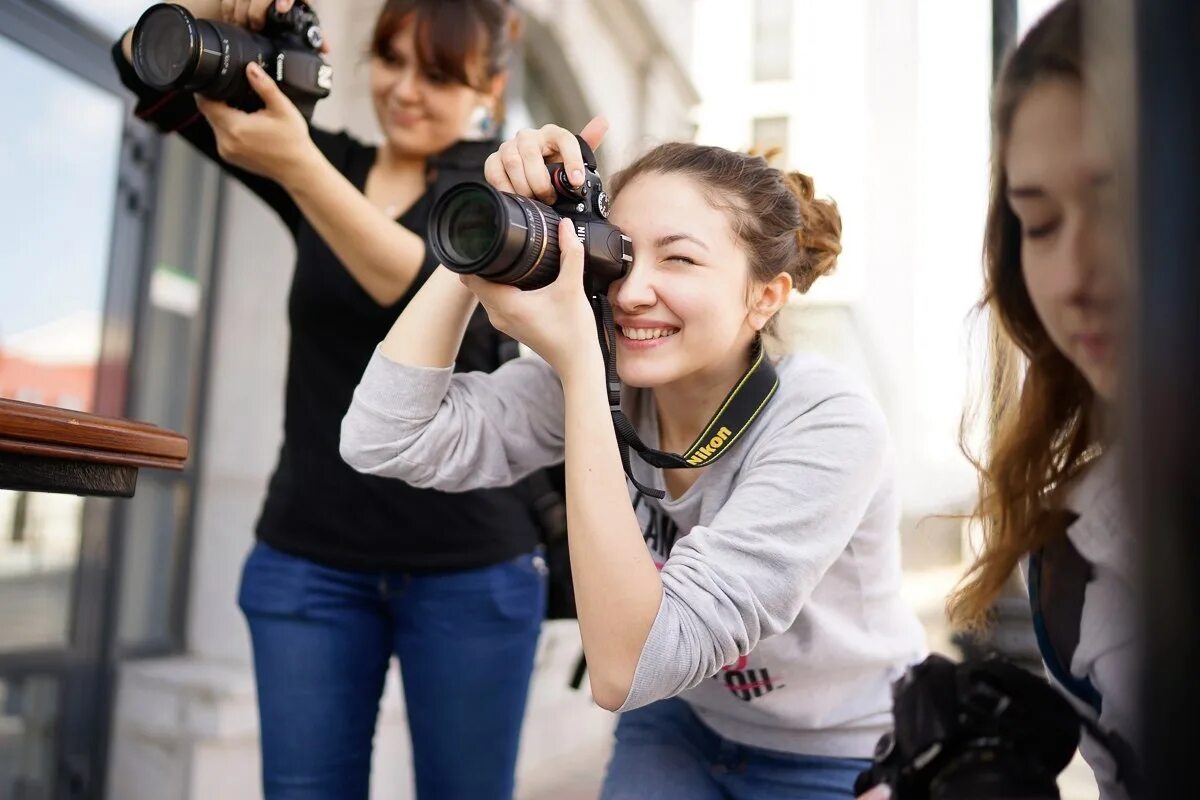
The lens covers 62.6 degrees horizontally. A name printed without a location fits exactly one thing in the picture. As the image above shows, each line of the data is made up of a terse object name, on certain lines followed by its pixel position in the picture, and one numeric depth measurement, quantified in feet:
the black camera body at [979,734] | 1.51
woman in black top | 3.26
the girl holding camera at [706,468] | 2.28
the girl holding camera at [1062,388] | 1.03
